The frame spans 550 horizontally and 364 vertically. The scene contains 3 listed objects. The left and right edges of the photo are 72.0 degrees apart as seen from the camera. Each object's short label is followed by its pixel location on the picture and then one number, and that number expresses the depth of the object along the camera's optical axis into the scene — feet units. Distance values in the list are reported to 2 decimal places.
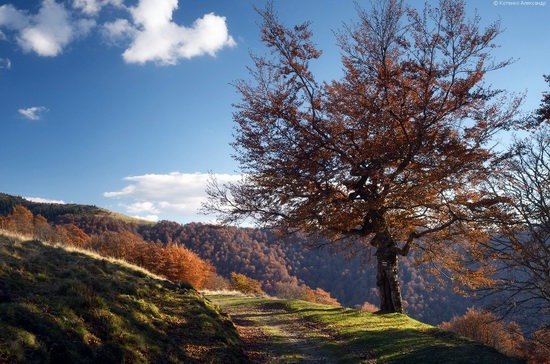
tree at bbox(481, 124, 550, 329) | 39.40
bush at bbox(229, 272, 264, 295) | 177.68
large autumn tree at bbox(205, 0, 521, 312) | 49.37
